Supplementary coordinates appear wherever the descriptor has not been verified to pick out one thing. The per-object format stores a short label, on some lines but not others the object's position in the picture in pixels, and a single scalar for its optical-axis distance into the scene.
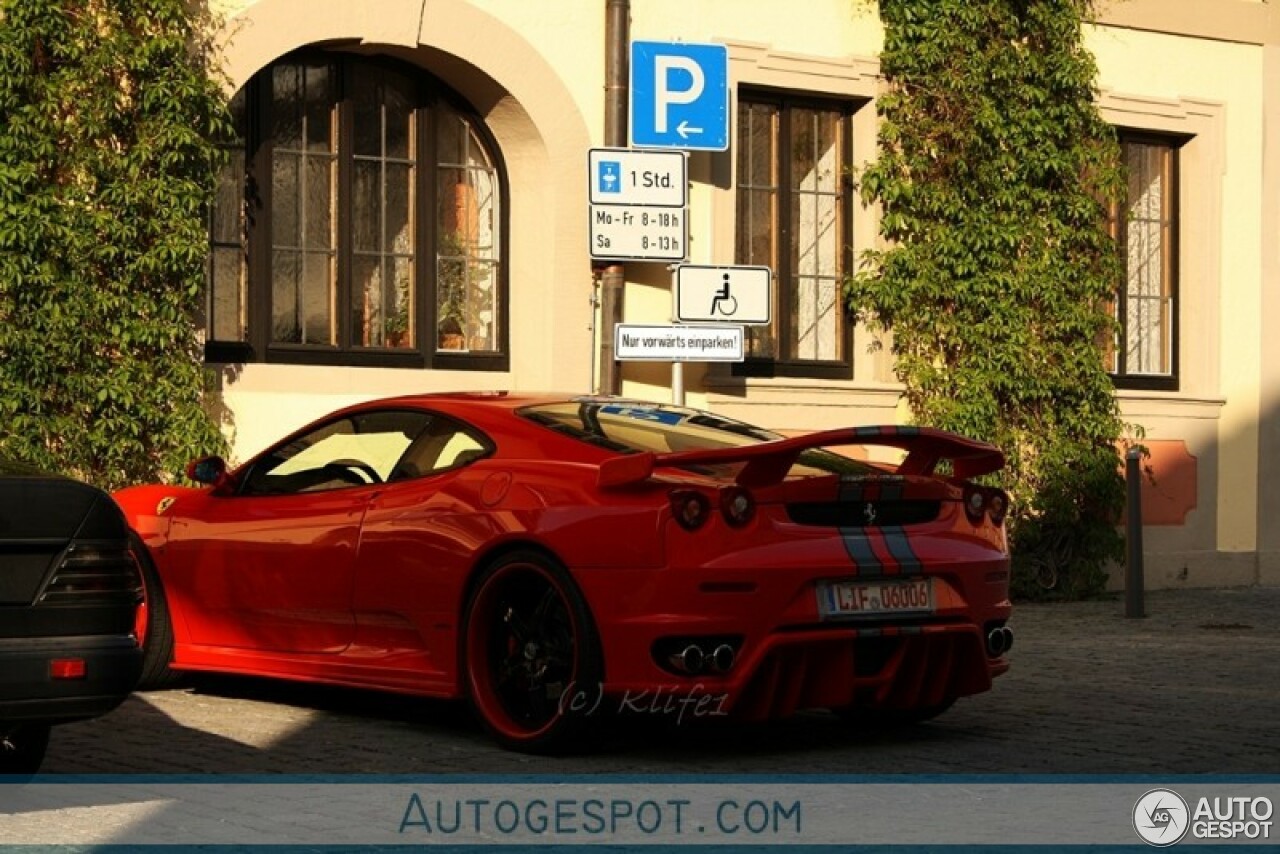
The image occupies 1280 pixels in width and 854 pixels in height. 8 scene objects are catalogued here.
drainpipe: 16.02
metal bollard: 16.09
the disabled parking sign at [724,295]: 14.22
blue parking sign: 16.03
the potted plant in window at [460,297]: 16.31
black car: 6.77
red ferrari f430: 8.35
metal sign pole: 14.29
